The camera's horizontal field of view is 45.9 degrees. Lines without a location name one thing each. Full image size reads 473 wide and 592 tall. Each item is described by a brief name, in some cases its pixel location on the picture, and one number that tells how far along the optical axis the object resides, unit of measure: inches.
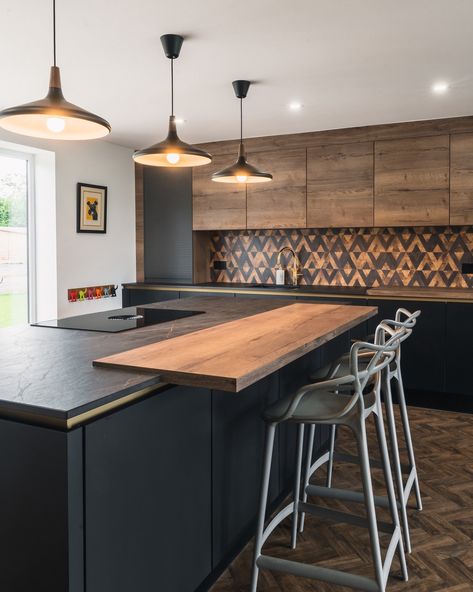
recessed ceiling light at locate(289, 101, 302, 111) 163.2
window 190.4
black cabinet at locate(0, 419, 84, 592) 52.5
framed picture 207.0
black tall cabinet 228.2
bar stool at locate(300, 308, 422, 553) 91.7
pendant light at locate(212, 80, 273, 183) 133.2
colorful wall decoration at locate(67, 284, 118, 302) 207.4
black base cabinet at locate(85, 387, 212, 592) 56.5
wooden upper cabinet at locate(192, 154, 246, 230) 217.8
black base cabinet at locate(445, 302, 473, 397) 173.3
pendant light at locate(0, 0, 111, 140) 73.9
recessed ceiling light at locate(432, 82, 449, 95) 146.5
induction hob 102.9
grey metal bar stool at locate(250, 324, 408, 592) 72.9
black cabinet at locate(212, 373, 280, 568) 82.0
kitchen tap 221.8
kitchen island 53.2
